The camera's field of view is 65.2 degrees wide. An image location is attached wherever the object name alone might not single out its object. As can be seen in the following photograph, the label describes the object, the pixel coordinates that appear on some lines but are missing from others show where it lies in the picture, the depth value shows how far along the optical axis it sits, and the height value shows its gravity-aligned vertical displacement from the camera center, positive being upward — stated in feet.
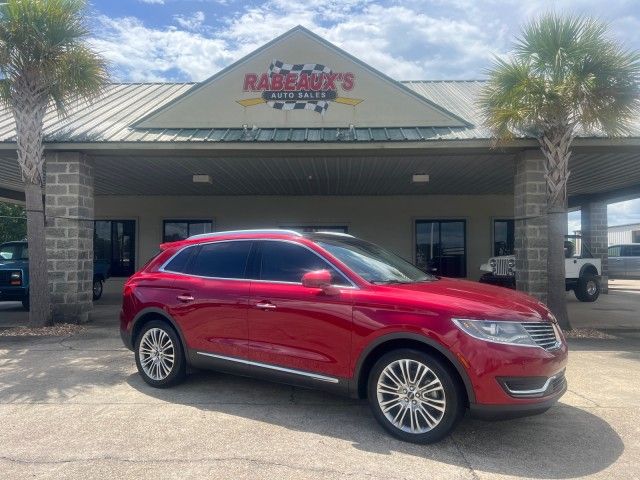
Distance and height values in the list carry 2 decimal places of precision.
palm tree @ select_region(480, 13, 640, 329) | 26.40 +8.04
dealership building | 31.01 +6.42
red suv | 12.44 -2.32
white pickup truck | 47.43 -2.71
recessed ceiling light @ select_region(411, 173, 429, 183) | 41.27 +5.77
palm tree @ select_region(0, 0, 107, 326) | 28.17 +10.22
